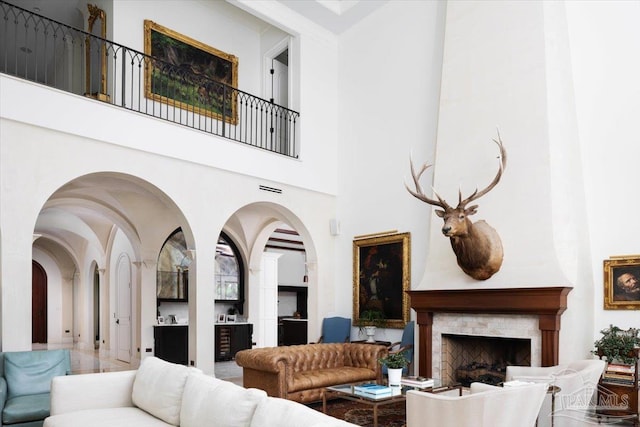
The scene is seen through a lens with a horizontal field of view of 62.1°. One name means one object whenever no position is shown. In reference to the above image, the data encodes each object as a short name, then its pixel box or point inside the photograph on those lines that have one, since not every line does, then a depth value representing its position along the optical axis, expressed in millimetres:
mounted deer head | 6145
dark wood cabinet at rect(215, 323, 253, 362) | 11945
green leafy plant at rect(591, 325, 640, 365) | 5398
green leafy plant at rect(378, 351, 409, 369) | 5652
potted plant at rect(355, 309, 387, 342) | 8516
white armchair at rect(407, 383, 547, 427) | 3668
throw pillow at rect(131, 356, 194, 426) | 4227
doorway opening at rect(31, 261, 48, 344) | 18225
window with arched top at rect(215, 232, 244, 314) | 12758
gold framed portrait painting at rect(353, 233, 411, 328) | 8312
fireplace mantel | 5820
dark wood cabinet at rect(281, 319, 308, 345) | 14351
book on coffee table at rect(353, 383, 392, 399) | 5199
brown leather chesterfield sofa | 6387
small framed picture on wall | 5855
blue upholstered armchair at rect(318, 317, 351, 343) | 8992
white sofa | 3111
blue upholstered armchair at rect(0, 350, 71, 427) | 4840
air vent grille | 8703
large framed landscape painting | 8914
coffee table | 5129
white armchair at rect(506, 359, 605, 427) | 4746
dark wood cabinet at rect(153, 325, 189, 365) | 10977
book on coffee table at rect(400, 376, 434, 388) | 5695
